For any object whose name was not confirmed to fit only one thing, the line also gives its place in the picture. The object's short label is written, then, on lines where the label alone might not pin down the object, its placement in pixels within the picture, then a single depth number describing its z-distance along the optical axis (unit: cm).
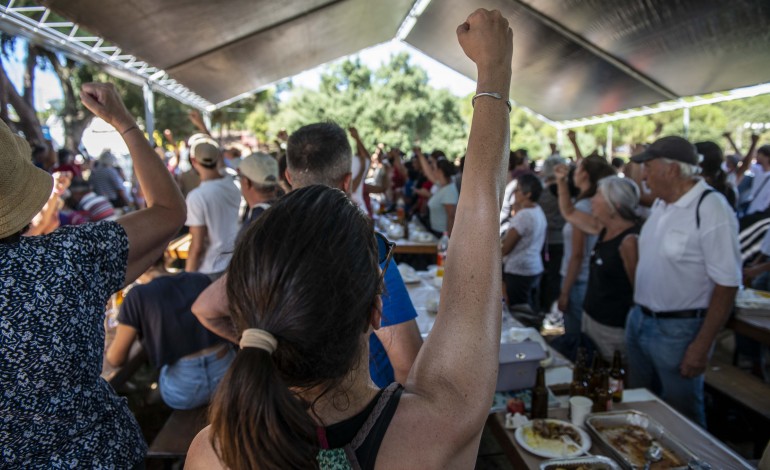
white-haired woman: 312
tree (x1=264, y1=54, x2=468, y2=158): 2791
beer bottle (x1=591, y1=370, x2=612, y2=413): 221
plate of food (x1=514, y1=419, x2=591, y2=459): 189
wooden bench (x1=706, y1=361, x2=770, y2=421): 301
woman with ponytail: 67
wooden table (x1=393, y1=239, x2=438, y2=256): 587
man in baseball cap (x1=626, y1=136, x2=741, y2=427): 252
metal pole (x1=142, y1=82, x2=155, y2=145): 854
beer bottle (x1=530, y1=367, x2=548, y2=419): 217
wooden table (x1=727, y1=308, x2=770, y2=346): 294
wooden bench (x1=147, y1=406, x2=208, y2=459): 255
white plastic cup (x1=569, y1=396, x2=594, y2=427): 206
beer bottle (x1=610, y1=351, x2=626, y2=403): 229
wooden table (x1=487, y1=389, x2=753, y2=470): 184
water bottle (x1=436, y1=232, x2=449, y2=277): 444
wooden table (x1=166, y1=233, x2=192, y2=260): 565
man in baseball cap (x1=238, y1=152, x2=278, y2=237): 338
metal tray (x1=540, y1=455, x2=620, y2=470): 175
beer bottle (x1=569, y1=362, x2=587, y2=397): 232
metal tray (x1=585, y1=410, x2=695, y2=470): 180
